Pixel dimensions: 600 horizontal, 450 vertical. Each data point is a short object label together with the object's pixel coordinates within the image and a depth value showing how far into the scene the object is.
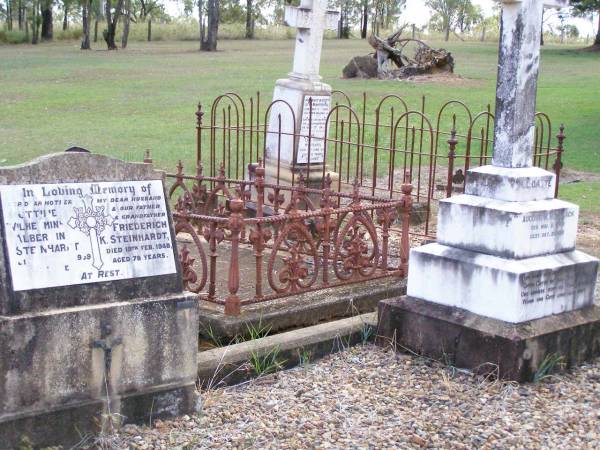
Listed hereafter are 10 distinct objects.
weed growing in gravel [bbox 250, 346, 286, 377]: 5.55
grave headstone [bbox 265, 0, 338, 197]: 10.84
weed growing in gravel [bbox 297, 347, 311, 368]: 5.78
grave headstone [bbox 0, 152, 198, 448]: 4.39
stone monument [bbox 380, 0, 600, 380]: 5.60
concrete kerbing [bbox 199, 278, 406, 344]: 6.18
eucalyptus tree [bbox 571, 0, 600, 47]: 41.86
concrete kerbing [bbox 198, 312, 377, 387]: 5.41
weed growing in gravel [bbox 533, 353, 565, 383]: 5.55
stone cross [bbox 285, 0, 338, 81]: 10.83
